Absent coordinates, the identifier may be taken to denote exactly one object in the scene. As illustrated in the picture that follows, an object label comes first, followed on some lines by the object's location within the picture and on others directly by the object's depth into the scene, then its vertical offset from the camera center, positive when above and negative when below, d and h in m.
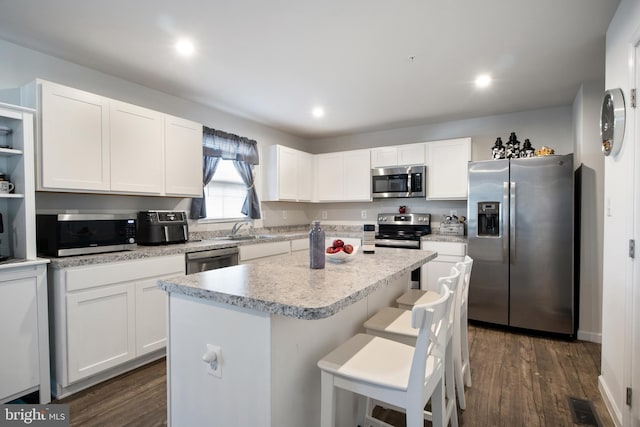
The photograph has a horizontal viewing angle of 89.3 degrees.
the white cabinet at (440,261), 3.80 -0.61
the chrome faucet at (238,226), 3.93 -0.20
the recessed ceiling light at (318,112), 3.90 +1.22
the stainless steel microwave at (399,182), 4.34 +0.40
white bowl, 1.92 -0.28
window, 3.95 +0.22
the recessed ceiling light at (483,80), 2.95 +1.22
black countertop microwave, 2.26 -0.17
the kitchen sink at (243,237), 3.81 -0.32
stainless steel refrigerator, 3.17 -0.34
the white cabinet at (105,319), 2.17 -0.79
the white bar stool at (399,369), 1.12 -0.61
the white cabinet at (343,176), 4.80 +0.52
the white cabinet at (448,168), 4.06 +0.54
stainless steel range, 4.17 -0.28
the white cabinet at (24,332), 1.95 -0.76
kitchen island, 1.18 -0.54
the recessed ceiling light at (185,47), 2.35 +1.22
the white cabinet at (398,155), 4.38 +0.77
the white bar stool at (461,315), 1.89 -0.67
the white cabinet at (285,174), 4.54 +0.53
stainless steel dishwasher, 2.90 -0.46
